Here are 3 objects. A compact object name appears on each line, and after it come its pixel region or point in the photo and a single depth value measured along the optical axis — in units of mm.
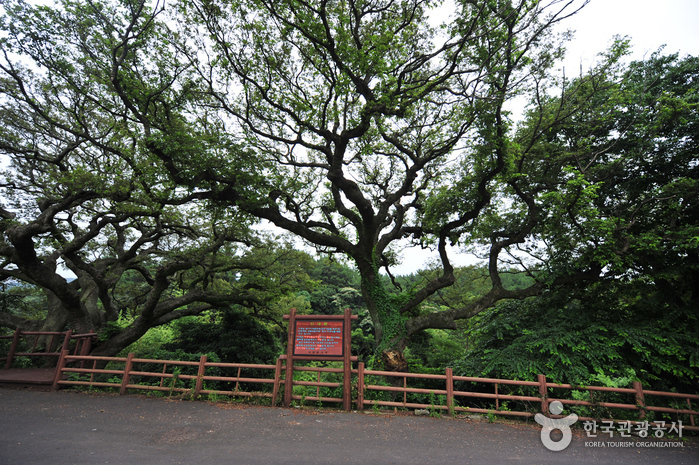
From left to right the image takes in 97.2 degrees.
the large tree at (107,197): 9002
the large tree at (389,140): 8398
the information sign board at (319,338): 7160
